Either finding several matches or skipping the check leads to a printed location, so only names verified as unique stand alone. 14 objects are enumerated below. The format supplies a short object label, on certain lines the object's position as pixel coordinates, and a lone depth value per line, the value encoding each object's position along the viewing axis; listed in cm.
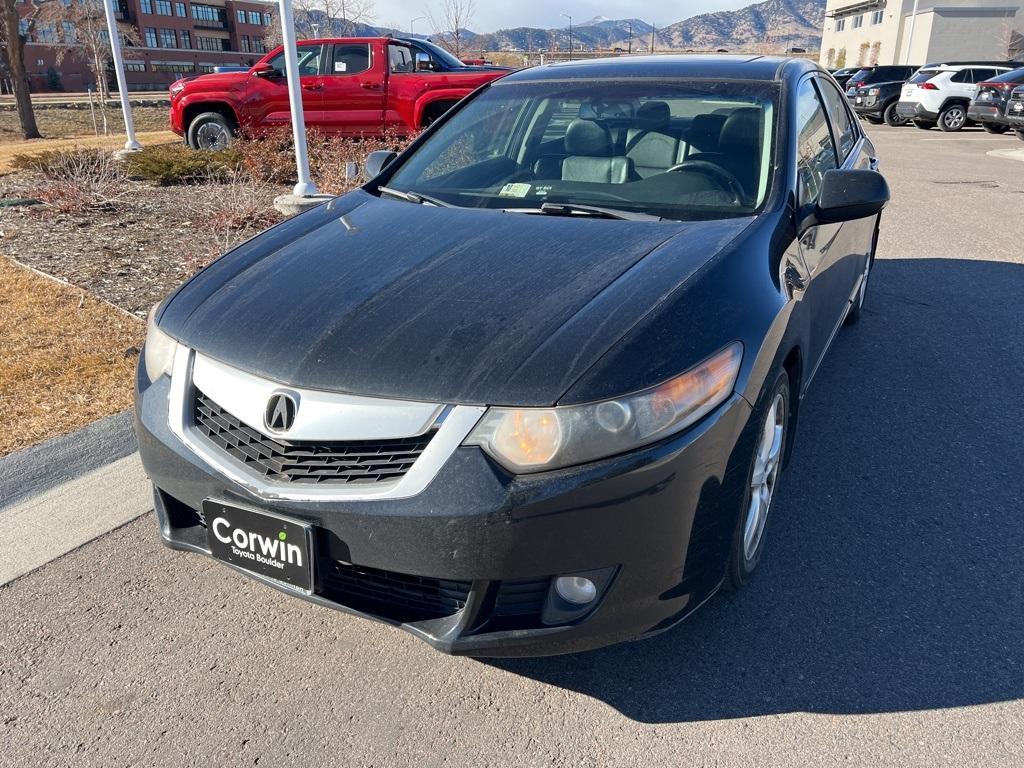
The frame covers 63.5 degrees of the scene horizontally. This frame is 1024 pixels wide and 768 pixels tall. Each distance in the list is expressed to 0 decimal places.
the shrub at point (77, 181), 822
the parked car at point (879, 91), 2519
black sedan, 195
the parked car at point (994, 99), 1841
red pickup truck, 1228
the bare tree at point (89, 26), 3392
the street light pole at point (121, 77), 1335
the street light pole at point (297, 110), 810
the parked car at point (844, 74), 3389
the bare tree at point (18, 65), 2214
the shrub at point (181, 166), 981
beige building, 4853
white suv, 2173
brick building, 7375
